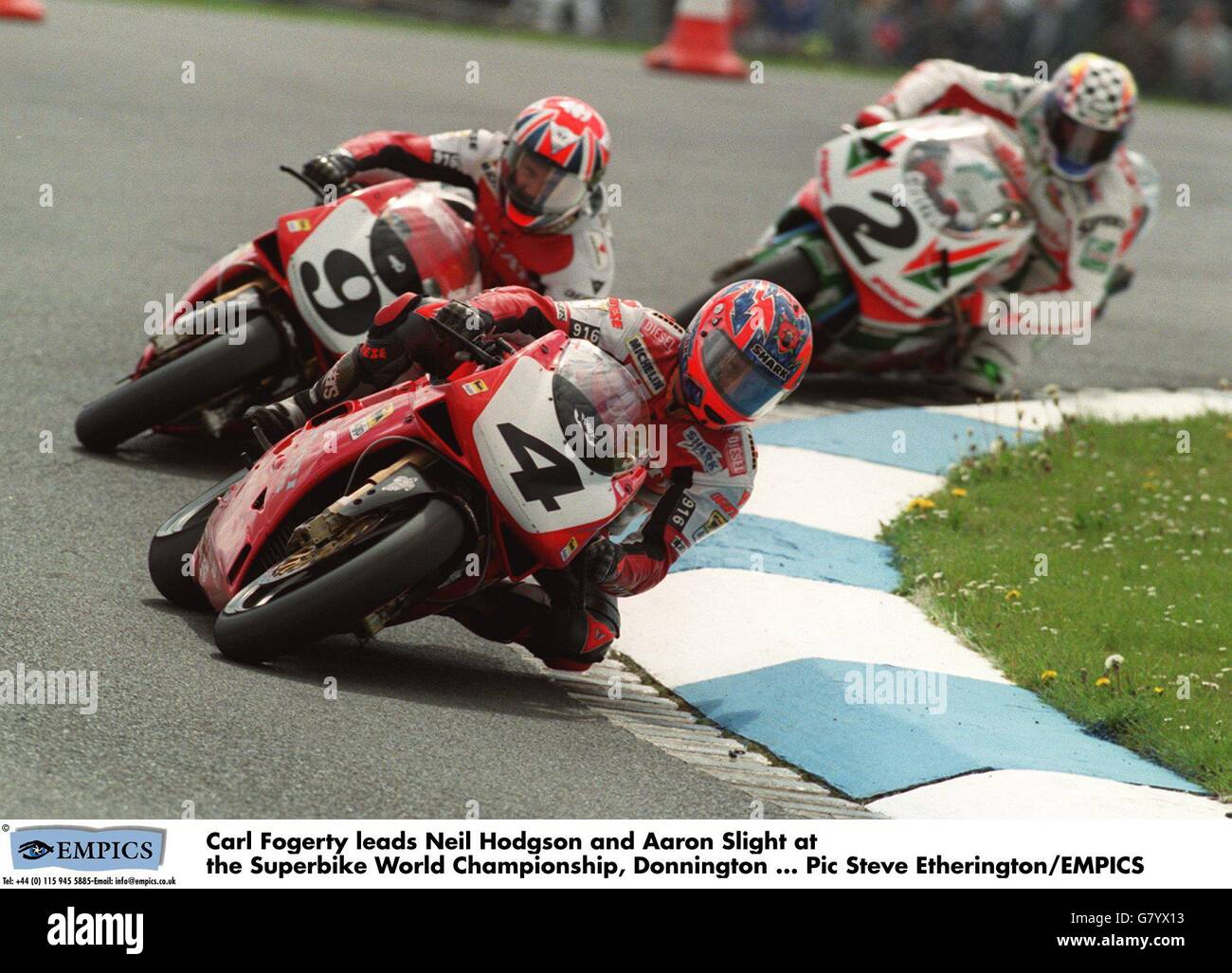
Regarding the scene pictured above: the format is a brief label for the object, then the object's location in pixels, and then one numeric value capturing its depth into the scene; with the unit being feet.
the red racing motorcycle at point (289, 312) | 48.98
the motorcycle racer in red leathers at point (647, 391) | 38.78
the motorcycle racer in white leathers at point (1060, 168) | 62.28
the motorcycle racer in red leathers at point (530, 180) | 48.08
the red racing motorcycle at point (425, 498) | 35.70
